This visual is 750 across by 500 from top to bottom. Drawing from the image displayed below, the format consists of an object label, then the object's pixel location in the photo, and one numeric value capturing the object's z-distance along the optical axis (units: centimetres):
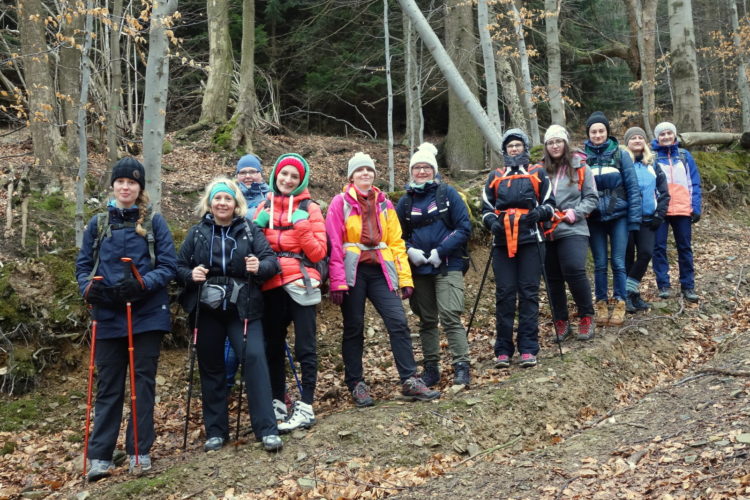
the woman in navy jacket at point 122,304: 495
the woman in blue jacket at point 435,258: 616
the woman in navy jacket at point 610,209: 735
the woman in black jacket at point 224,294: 515
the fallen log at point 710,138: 1418
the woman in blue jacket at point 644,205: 789
